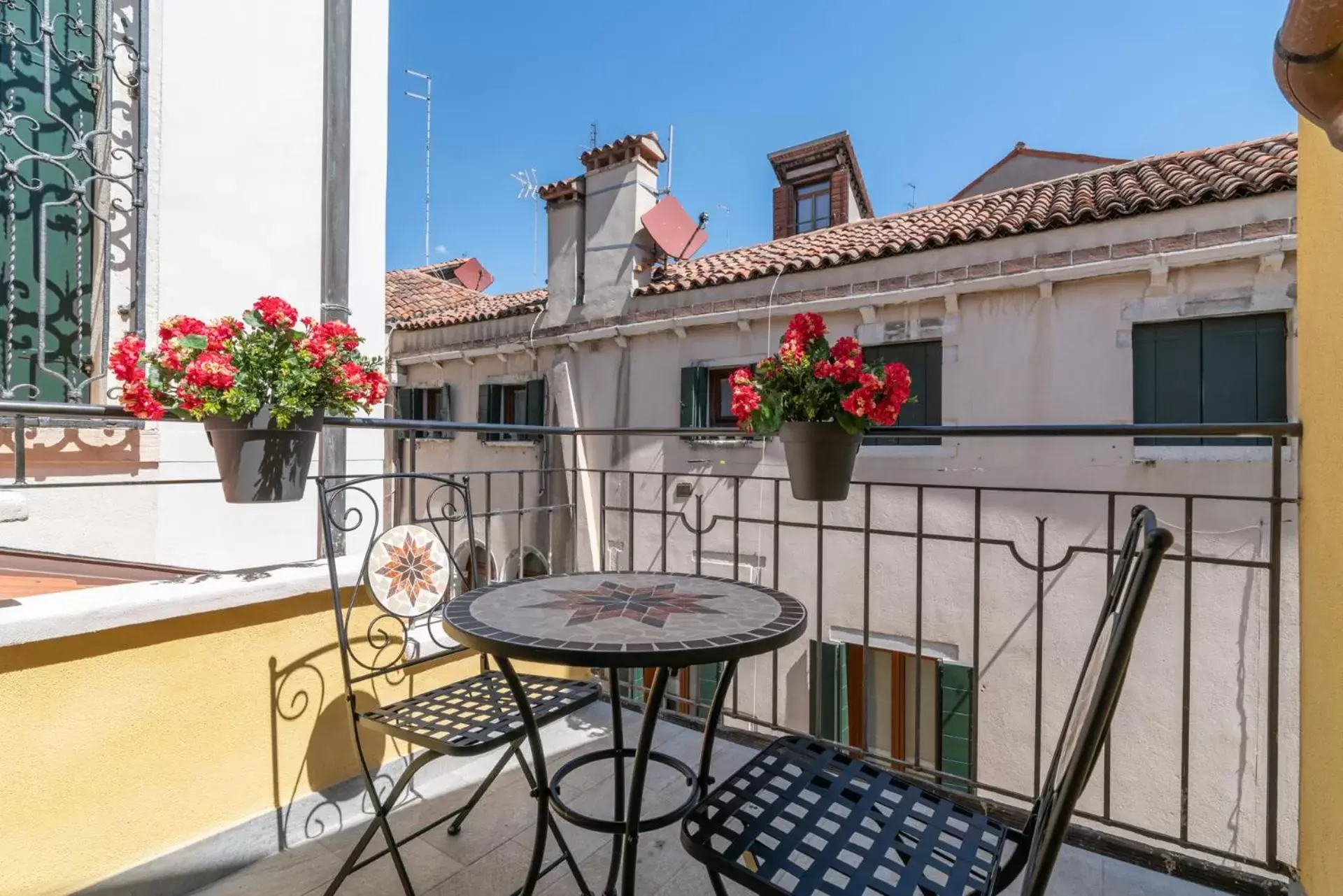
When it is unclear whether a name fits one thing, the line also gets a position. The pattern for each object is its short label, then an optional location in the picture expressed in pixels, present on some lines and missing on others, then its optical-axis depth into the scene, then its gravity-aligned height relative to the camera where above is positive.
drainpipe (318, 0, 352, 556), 2.58 +1.21
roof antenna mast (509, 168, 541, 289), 9.30 +3.87
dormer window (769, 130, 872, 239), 10.71 +4.61
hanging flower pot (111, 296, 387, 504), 1.45 +0.14
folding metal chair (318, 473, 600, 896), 1.35 -0.60
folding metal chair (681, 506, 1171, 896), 0.89 -0.61
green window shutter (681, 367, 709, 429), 7.43 +0.61
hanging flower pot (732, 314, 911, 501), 1.82 +0.14
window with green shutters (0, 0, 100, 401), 2.25 +0.89
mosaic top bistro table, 1.07 -0.34
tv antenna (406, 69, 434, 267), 8.20 +4.80
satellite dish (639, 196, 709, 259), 8.23 +2.91
